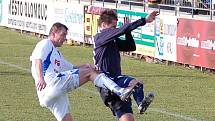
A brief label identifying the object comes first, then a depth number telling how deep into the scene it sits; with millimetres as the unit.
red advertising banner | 29164
